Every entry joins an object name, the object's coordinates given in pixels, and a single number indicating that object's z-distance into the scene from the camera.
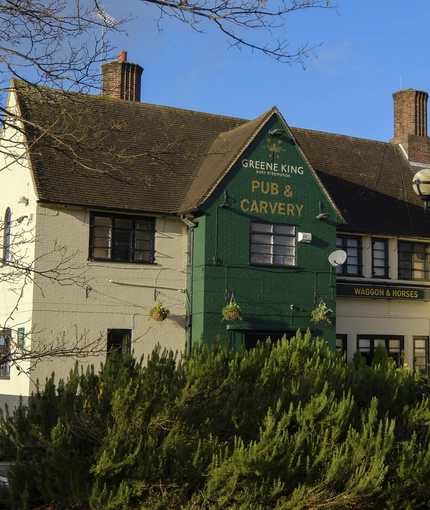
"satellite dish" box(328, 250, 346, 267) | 24.75
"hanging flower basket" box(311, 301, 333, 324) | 24.28
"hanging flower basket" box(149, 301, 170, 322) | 23.33
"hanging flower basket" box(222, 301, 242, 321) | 22.91
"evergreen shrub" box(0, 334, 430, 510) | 9.63
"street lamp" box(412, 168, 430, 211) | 10.95
